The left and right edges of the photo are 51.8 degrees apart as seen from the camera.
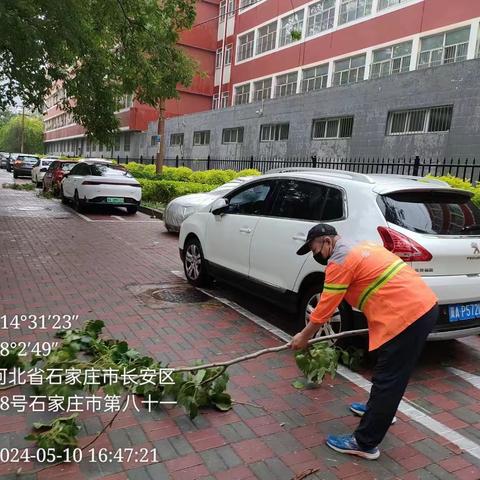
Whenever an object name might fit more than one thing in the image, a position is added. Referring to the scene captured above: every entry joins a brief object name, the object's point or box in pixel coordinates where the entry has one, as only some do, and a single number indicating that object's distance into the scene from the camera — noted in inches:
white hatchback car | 161.5
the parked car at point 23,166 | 1253.0
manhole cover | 241.8
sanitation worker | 111.5
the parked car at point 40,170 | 989.2
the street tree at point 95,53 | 346.0
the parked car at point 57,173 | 749.3
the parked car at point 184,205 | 431.8
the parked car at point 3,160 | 1967.9
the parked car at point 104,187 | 564.1
